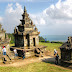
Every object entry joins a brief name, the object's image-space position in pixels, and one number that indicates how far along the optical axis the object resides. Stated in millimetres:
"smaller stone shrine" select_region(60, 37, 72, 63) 15383
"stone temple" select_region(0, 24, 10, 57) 23183
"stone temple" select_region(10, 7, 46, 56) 22969
